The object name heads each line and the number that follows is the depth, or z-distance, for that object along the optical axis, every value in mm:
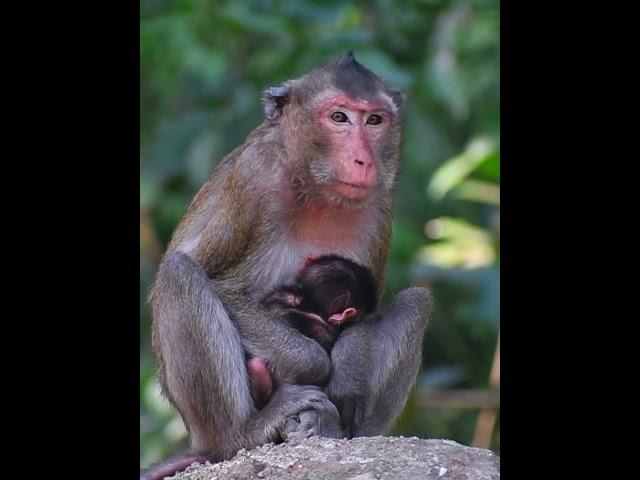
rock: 10242
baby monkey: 12898
